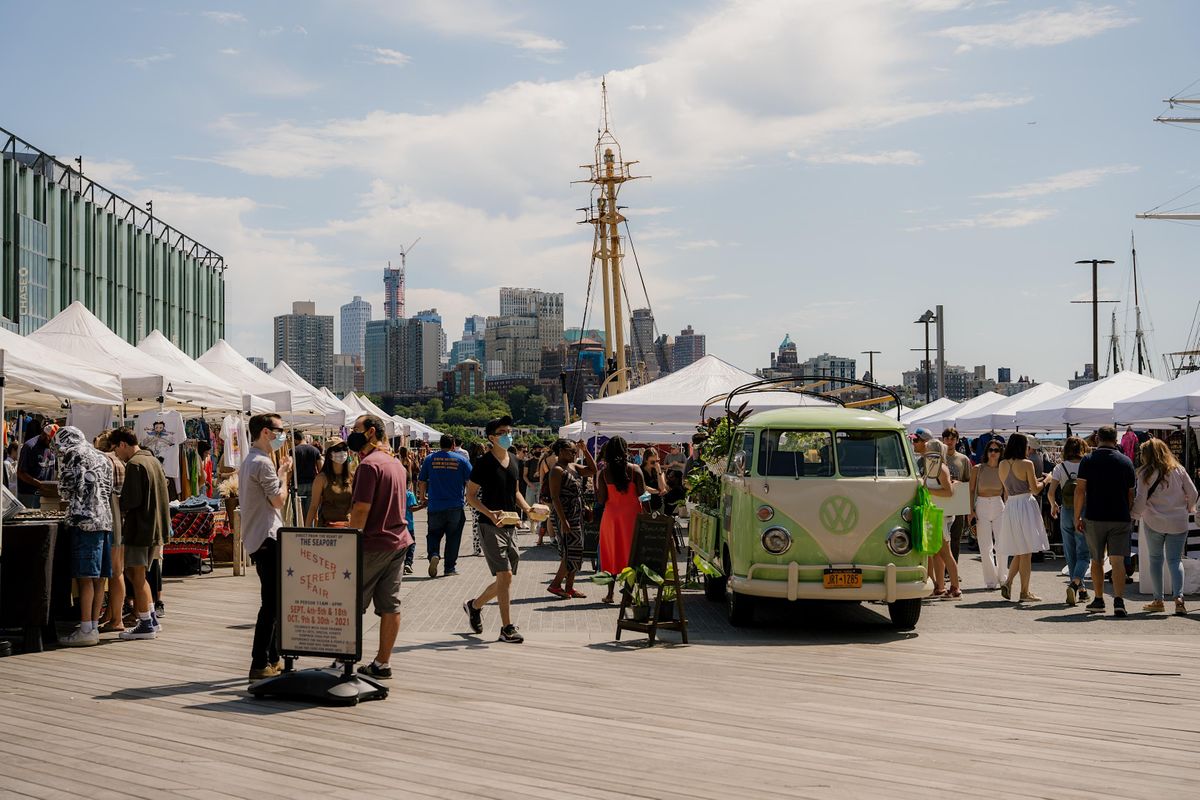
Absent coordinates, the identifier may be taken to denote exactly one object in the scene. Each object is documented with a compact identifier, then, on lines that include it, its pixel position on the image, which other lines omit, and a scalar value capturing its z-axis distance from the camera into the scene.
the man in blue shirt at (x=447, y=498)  17.73
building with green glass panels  49.28
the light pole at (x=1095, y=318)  51.50
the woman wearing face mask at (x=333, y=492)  11.64
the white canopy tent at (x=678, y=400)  21.94
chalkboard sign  11.78
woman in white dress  14.46
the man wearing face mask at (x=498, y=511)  11.33
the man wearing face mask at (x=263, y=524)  9.23
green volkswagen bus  12.03
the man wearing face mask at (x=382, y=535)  9.12
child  18.48
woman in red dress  14.16
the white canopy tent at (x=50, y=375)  11.98
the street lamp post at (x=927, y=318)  61.48
